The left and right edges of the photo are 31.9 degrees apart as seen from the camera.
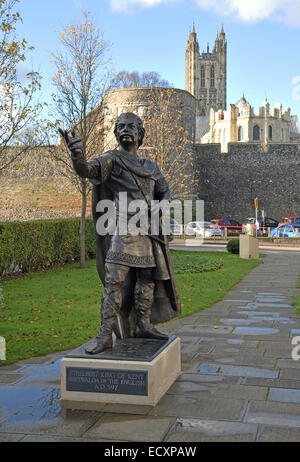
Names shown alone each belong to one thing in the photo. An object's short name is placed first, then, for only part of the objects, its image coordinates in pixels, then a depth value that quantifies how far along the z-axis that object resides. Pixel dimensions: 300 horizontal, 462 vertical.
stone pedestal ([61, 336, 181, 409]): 4.05
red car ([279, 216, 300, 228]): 34.45
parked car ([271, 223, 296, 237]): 28.33
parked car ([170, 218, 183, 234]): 30.49
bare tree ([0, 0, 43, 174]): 11.47
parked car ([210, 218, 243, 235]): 32.20
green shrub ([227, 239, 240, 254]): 20.08
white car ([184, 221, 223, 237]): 30.26
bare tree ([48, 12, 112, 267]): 15.52
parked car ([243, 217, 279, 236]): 30.61
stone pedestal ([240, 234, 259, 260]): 18.25
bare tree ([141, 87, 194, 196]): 23.94
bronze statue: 4.47
